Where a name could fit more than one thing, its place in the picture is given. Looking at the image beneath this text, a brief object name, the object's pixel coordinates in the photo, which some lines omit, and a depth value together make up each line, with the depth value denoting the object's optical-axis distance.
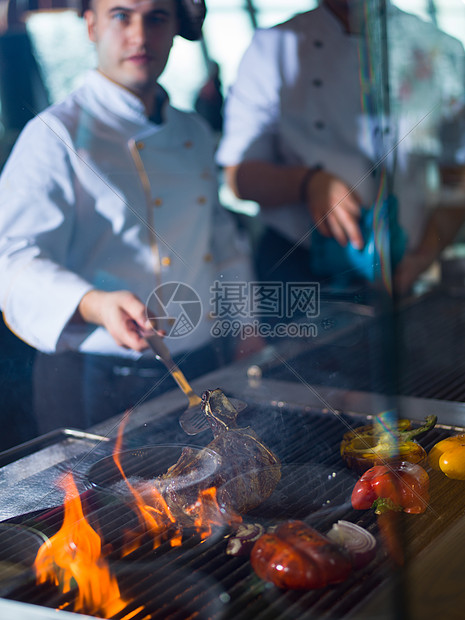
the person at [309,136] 1.44
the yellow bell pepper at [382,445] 0.85
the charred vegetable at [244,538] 0.68
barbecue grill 0.60
